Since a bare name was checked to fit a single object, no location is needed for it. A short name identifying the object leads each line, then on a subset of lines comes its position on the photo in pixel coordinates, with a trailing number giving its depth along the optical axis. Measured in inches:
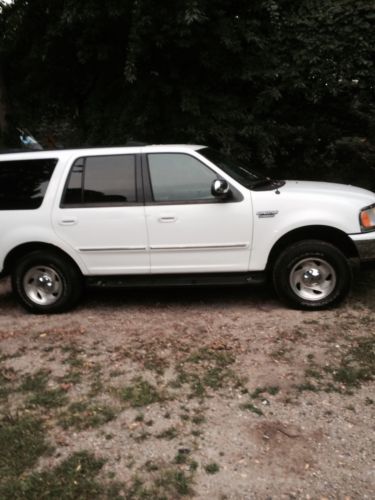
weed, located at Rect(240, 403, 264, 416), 131.8
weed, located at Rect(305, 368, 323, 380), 148.5
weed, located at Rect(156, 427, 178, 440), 123.3
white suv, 191.5
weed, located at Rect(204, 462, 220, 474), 110.1
